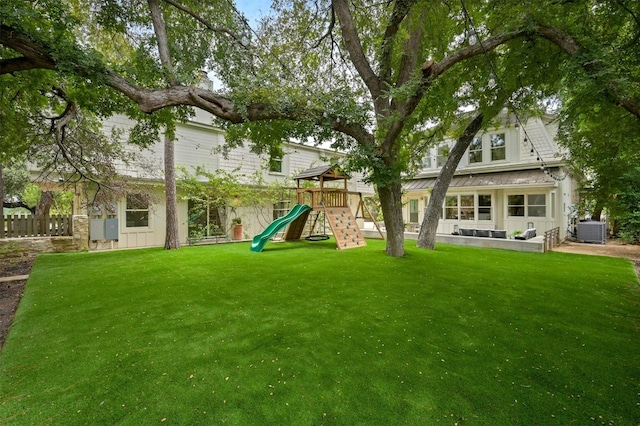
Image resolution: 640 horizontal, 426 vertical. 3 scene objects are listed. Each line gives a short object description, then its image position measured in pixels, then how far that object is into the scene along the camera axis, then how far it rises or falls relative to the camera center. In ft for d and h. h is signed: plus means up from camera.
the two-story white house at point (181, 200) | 37.73 +3.48
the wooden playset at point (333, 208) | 37.42 +1.31
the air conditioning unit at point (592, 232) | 44.57 -2.22
